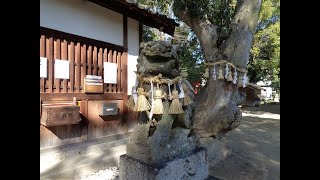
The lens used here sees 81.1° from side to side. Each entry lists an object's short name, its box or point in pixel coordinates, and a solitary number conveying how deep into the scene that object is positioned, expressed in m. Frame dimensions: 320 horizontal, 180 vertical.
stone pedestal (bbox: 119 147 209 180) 1.99
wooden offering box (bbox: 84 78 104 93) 4.11
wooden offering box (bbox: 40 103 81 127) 3.43
